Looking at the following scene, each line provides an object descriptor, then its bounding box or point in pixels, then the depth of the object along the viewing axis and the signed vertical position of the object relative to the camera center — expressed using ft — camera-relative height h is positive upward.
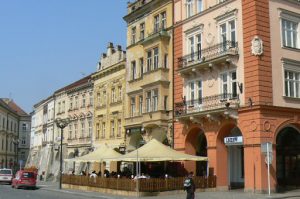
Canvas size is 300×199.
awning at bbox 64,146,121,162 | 121.29 +0.57
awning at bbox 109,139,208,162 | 98.84 +0.50
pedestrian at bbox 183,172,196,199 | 71.36 -4.63
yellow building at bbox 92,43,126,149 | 158.40 +20.99
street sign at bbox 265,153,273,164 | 87.73 -0.30
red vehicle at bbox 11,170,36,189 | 137.18 -6.46
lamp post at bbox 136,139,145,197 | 96.35 -3.91
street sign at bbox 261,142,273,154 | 87.30 +1.94
